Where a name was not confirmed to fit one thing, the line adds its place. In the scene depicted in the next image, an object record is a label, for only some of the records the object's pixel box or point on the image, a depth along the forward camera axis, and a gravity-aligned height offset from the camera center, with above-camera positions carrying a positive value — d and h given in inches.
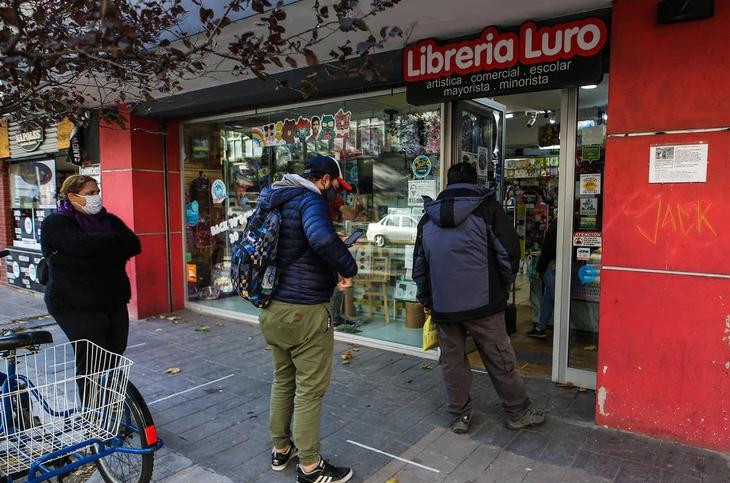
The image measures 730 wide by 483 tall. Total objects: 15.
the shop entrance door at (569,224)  168.9 -5.6
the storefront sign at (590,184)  167.9 +7.7
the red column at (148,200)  279.0 +3.5
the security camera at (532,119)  301.5 +52.9
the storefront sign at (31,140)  334.0 +43.7
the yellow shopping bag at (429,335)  177.2 -44.3
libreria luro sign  147.3 +46.5
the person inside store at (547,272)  212.4 -27.1
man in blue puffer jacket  112.1 -20.5
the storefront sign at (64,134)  307.3 +43.9
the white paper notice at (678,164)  128.2 +11.2
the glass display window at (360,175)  217.9 +15.3
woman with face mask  125.0 -13.9
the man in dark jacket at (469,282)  137.3 -20.5
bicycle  91.1 -42.1
